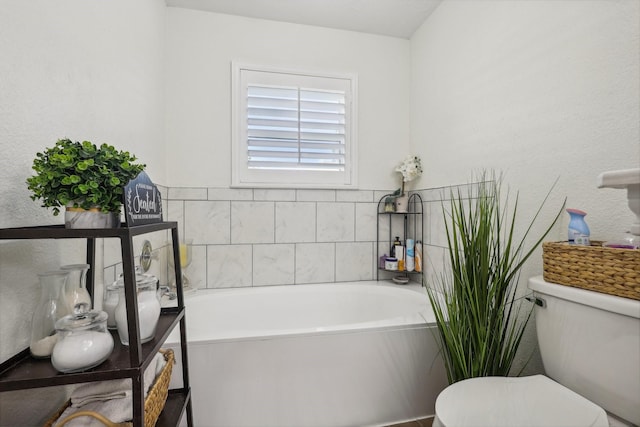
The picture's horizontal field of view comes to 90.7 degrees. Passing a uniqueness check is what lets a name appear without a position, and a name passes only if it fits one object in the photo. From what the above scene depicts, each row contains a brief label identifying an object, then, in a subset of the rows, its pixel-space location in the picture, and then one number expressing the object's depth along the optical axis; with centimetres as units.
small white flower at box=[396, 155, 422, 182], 238
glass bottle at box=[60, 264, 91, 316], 76
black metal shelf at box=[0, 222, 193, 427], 62
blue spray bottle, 108
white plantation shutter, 226
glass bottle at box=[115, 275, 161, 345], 79
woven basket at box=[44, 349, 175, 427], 73
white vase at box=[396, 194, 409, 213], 234
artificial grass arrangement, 121
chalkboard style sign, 72
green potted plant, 68
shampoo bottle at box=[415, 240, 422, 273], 235
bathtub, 134
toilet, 84
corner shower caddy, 246
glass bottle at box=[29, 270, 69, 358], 70
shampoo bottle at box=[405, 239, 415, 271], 236
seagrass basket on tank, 86
